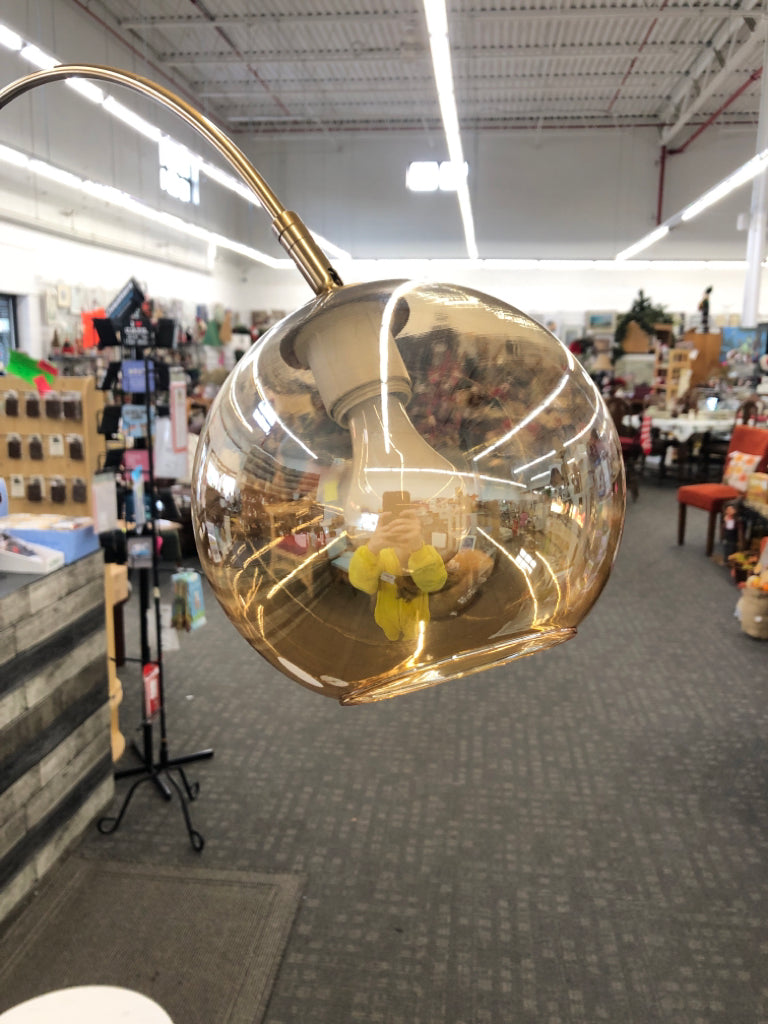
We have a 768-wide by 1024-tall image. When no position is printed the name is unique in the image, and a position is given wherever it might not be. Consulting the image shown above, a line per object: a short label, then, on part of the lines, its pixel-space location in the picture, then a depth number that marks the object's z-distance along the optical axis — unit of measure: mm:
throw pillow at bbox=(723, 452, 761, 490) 6387
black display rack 3004
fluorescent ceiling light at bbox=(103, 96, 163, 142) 5500
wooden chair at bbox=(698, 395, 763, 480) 9263
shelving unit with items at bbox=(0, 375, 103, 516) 3453
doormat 2188
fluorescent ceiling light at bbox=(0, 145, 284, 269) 6375
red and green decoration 1557
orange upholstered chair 6426
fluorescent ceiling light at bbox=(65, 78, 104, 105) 5223
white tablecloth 10219
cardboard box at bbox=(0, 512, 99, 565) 2693
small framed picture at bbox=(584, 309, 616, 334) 15047
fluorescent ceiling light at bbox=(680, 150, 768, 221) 6947
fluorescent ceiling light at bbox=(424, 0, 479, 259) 4641
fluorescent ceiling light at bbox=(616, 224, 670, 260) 11320
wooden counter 2389
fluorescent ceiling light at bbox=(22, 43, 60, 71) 4395
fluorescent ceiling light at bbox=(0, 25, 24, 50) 4316
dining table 10266
